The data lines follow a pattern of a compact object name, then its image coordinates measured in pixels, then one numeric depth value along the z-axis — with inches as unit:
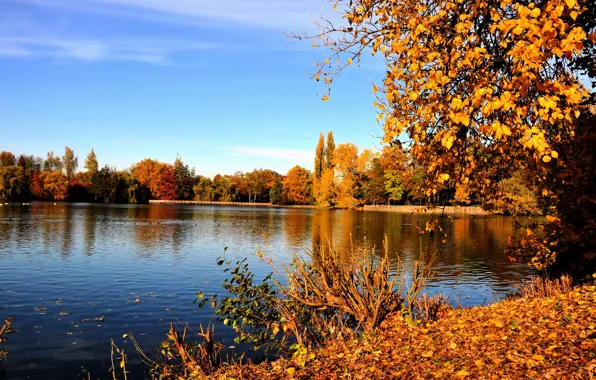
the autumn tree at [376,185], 3895.2
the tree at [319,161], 4190.5
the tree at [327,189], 3998.5
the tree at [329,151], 4109.7
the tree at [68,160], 6249.5
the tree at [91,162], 5892.7
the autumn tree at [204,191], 5418.3
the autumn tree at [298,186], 5017.2
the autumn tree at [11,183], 3907.5
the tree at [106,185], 4778.5
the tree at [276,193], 5196.9
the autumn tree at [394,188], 3811.5
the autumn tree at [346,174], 3951.8
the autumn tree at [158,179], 5349.4
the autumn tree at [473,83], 198.7
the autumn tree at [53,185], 4632.4
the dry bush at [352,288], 357.7
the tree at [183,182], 5531.5
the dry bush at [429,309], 368.2
